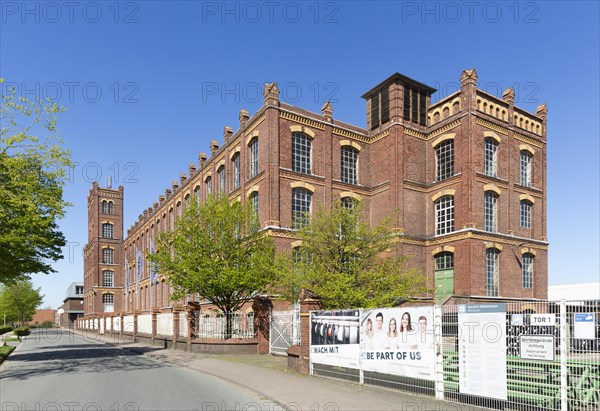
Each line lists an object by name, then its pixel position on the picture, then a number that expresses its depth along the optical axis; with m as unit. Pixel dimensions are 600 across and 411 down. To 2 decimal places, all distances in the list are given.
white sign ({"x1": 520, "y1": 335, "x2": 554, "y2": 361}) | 8.29
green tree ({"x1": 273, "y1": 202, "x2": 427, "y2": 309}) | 16.72
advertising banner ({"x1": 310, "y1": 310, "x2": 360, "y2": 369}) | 12.90
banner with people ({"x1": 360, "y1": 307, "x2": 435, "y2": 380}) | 10.53
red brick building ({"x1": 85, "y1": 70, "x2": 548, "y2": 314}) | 28.47
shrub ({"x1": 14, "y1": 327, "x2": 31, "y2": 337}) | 46.41
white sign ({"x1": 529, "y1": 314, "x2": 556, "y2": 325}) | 8.27
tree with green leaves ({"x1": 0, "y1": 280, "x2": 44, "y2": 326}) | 74.75
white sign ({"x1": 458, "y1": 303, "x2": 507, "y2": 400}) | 8.92
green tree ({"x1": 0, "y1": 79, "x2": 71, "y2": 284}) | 18.77
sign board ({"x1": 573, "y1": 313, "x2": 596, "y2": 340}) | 7.85
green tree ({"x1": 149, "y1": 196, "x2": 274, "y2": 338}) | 22.59
